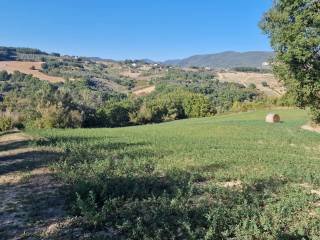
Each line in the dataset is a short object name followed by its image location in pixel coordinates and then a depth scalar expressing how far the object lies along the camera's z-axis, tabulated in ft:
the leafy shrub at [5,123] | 109.43
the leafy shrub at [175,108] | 202.37
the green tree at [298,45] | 50.59
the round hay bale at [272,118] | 113.35
